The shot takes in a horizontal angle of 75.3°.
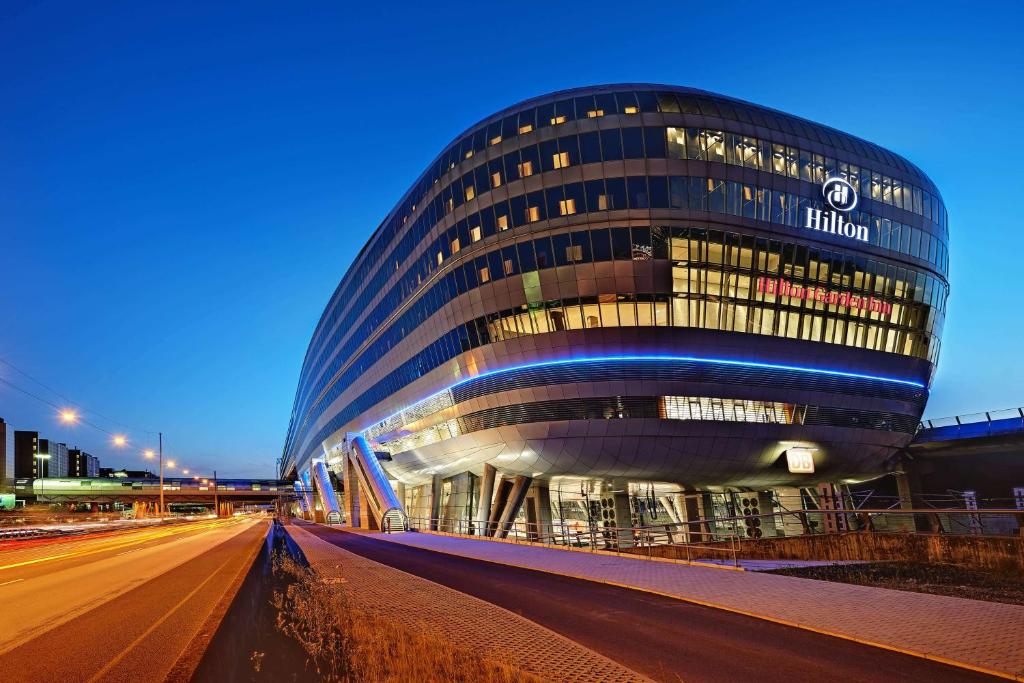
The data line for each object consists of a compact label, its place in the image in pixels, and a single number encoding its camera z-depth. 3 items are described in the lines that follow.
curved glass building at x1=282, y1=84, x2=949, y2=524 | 38.91
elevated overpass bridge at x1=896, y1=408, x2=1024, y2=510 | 47.91
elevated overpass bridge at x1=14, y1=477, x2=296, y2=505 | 137.25
